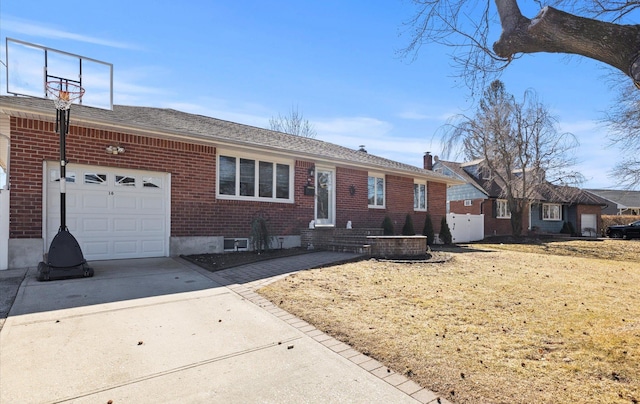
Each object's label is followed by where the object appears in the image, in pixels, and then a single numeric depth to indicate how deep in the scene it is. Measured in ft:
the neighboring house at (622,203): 129.59
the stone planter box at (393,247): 31.68
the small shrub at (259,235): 32.16
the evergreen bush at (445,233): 48.96
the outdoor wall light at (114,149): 27.08
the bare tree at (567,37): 10.34
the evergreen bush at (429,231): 47.19
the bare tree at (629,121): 39.63
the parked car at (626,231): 78.28
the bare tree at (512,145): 63.31
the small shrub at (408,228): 45.11
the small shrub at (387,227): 44.01
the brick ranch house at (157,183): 24.16
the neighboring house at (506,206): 77.87
